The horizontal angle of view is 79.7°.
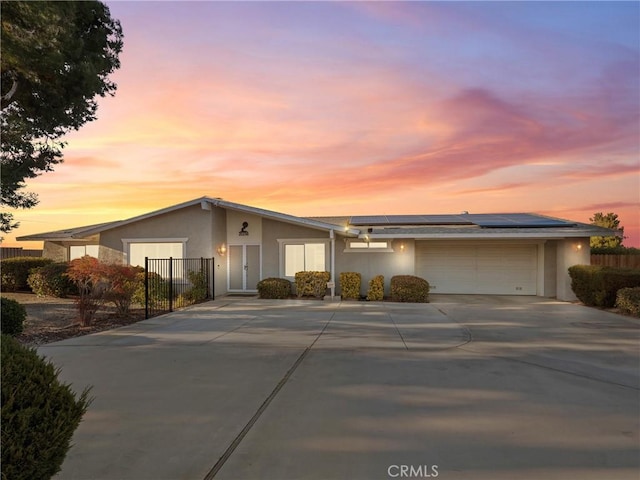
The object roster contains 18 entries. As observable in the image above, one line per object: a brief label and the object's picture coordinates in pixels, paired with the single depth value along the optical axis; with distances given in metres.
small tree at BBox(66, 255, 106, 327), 9.77
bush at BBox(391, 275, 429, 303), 14.63
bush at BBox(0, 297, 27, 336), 7.99
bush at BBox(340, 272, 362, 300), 15.48
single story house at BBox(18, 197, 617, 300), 15.82
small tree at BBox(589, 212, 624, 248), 24.63
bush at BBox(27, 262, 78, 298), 15.99
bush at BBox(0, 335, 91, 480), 2.17
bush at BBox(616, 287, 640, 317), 11.14
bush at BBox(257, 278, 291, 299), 15.38
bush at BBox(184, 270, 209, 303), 14.72
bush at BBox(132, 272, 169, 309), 13.52
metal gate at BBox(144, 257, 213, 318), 13.65
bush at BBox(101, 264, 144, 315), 10.73
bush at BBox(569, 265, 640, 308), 12.37
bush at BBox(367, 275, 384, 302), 15.27
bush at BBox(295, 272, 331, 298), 15.73
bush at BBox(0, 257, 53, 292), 17.92
